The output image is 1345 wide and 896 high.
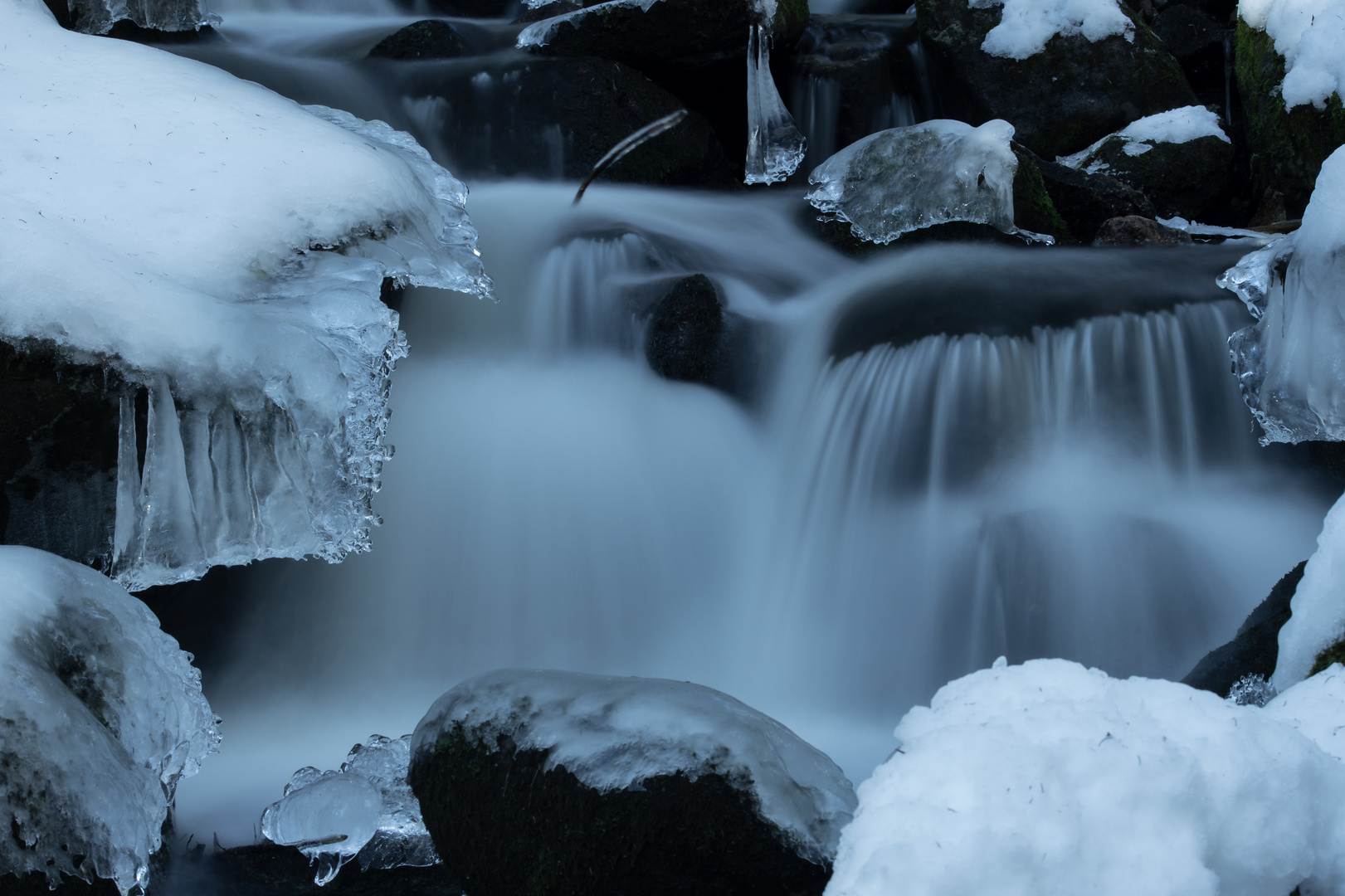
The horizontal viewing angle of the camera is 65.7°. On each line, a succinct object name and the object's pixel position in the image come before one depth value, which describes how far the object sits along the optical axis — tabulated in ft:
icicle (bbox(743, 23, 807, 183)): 22.17
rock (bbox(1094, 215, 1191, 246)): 17.39
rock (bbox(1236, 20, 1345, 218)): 17.11
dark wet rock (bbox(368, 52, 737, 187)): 19.84
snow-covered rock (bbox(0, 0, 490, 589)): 8.12
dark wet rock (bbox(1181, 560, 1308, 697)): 7.63
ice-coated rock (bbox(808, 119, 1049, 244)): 16.81
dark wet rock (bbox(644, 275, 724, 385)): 14.30
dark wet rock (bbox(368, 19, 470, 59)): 20.92
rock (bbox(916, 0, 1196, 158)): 22.33
